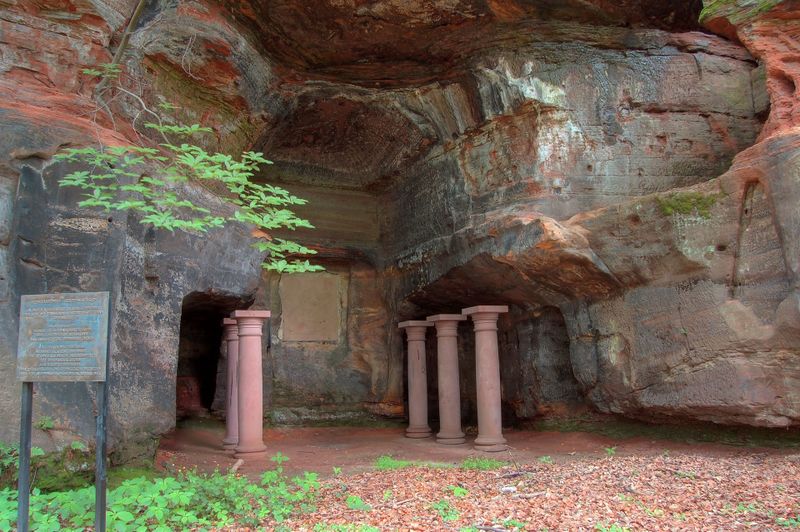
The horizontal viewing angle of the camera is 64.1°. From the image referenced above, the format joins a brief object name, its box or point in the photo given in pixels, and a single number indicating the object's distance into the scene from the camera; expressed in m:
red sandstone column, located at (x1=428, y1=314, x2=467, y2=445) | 11.77
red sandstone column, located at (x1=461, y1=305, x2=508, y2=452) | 10.54
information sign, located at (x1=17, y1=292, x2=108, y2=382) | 4.41
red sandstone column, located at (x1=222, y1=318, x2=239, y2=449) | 11.27
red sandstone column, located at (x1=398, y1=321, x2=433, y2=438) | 12.63
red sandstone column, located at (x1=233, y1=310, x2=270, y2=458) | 9.89
